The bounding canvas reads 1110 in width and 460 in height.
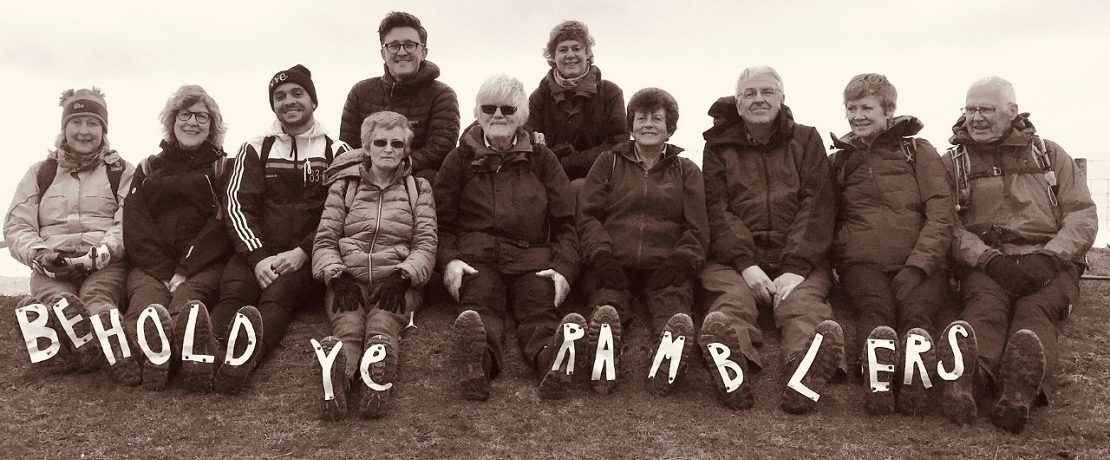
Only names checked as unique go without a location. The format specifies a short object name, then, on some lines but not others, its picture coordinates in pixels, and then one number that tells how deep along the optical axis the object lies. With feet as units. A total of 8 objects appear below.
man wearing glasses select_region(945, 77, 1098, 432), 14.10
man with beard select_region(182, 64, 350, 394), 14.79
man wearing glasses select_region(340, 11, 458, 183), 17.80
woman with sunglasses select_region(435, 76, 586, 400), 14.74
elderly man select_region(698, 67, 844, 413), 14.61
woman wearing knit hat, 15.71
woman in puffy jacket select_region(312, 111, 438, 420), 14.15
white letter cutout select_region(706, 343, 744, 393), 12.48
